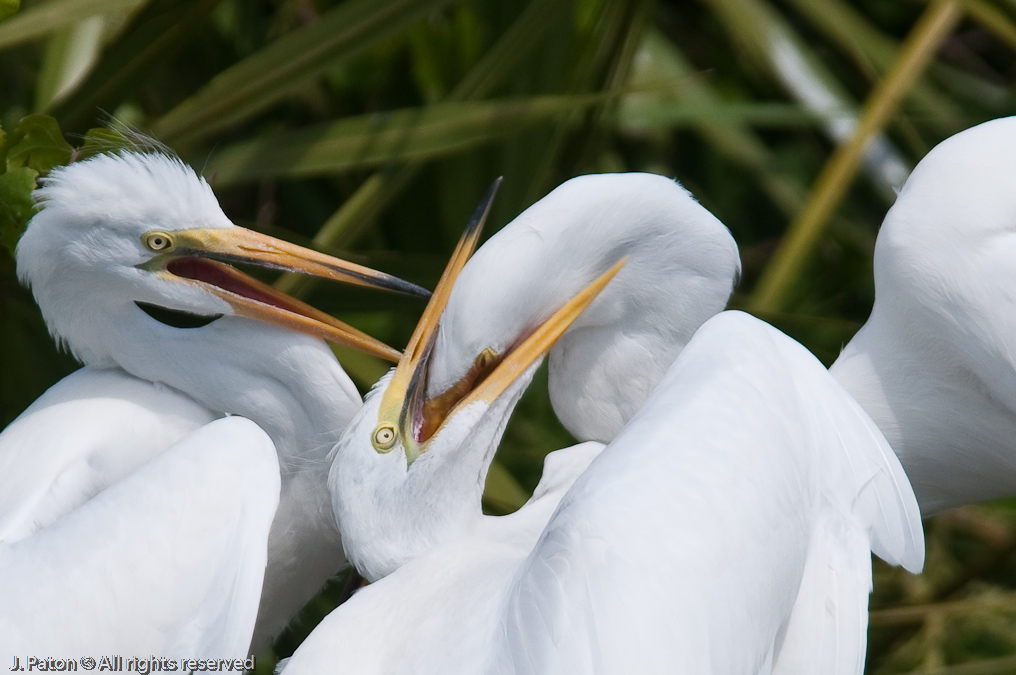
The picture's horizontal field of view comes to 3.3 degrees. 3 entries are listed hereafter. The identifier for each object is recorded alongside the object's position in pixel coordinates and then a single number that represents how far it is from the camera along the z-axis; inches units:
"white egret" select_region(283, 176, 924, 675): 254.8
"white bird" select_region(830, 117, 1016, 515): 258.5
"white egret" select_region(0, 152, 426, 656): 259.5
